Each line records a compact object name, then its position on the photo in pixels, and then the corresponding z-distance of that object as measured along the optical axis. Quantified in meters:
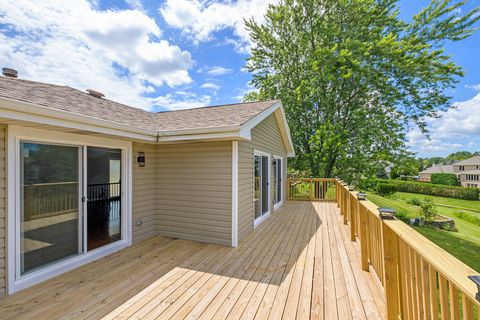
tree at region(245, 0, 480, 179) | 11.84
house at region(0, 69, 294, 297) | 2.82
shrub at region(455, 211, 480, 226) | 11.90
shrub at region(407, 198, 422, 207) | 13.93
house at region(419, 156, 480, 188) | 34.62
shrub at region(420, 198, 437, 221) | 8.92
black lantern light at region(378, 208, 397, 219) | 2.15
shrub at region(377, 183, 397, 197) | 19.45
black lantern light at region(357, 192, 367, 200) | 3.43
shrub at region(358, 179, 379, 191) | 13.11
